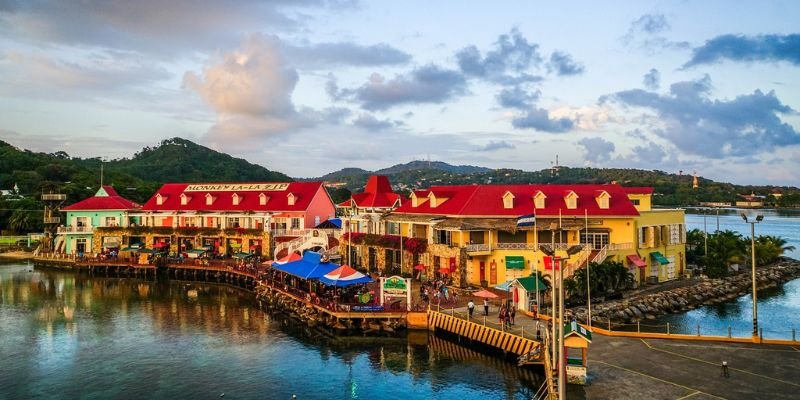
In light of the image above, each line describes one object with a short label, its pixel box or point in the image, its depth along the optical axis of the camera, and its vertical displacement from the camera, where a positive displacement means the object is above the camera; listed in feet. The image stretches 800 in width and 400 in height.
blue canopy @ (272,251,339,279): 134.00 -15.34
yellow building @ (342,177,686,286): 144.66 -8.01
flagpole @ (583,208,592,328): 139.37 -4.79
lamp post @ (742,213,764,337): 85.95 -3.48
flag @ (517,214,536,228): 118.11 -3.68
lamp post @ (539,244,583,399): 52.13 -13.34
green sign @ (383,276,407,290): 122.49 -17.22
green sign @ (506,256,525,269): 142.51 -15.00
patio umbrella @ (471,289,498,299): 114.01 -18.64
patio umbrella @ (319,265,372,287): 124.36 -16.24
